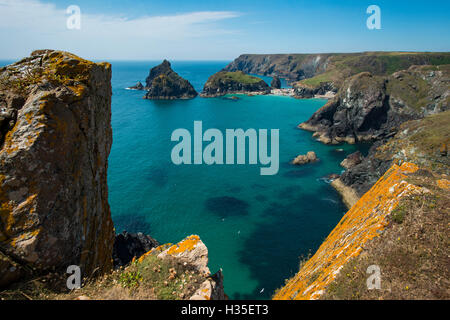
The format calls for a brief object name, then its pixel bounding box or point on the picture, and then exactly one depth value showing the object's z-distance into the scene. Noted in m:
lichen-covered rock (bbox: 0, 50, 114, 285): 7.40
